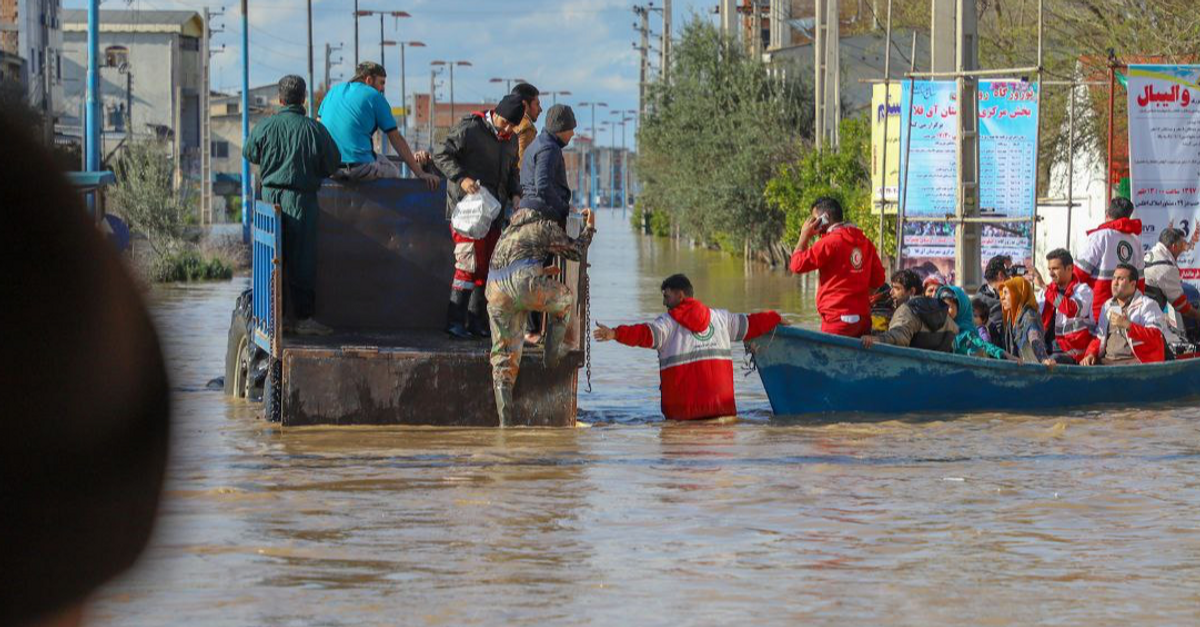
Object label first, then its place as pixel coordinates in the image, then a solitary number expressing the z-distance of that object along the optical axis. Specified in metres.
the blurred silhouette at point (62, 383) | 3.16
